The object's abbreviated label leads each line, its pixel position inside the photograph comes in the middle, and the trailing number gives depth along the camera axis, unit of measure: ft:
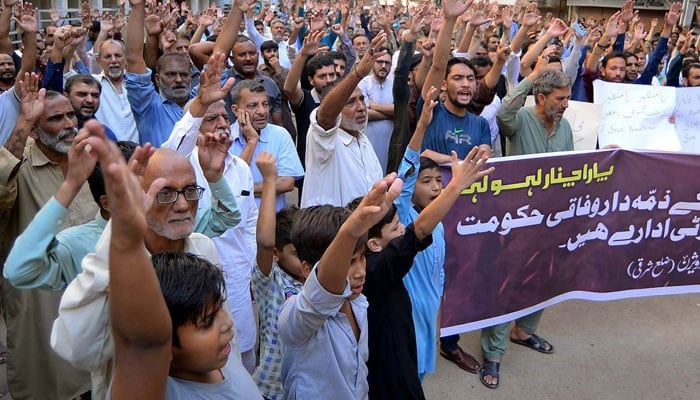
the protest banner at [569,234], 11.35
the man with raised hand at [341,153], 10.76
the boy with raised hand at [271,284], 7.43
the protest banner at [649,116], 14.33
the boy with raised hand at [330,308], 5.57
